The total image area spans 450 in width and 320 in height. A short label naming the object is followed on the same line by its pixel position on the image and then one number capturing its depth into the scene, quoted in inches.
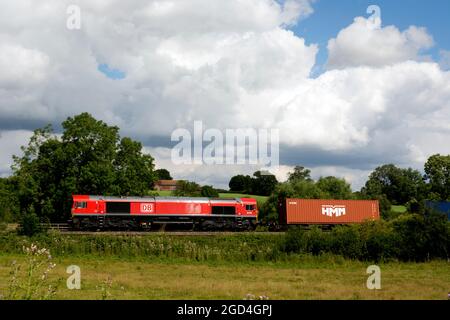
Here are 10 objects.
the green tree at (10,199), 2105.1
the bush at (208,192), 4262.1
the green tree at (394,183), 4411.9
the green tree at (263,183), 4315.9
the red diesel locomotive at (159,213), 1738.4
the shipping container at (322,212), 1946.4
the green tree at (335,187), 3149.6
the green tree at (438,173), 3462.1
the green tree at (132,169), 2285.9
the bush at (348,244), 1333.7
